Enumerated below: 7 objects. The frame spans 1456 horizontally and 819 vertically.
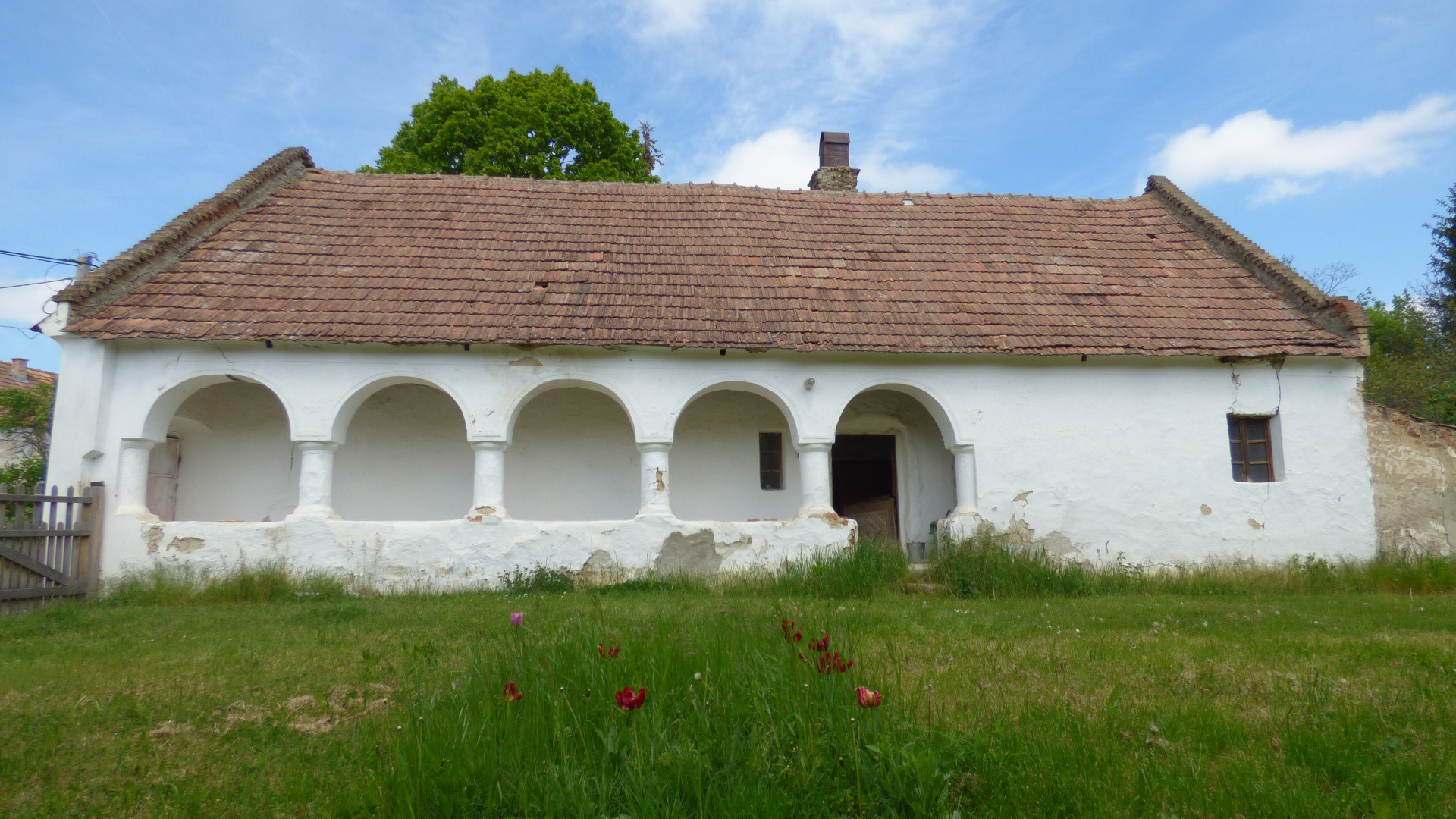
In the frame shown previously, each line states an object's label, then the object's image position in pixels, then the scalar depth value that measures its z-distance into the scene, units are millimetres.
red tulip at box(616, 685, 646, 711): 2742
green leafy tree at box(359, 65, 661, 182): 19641
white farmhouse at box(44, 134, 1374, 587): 9789
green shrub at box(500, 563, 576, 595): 9422
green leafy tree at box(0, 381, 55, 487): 19281
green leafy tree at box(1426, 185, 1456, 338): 24906
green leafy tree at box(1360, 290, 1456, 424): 17375
